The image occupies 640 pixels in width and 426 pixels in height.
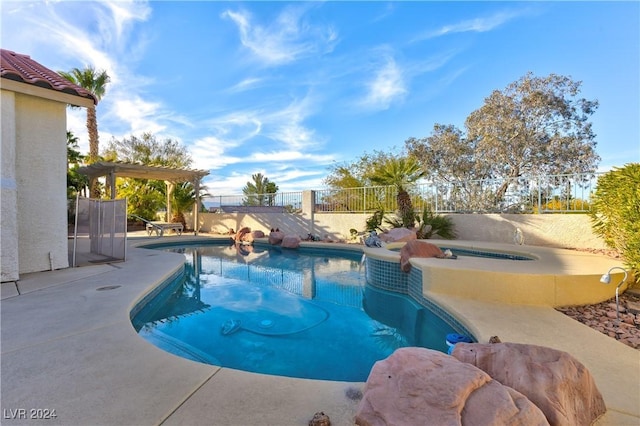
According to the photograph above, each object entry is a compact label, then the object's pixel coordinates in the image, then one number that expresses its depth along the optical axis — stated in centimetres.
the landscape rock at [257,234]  1512
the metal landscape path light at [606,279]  323
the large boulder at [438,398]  138
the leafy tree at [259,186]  3384
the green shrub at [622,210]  418
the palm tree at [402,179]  1131
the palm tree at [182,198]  1853
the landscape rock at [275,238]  1343
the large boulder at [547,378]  163
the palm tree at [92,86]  1861
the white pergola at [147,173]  1363
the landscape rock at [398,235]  963
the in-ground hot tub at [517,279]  404
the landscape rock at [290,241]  1255
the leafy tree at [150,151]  2630
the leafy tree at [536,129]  1602
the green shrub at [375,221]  1229
